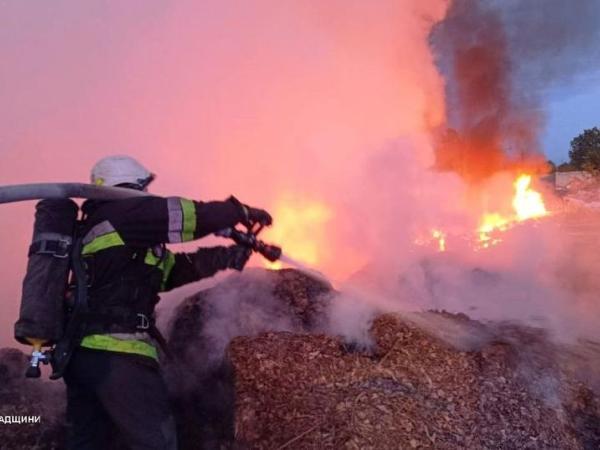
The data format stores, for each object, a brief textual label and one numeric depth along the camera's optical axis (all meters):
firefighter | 2.92
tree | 32.75
